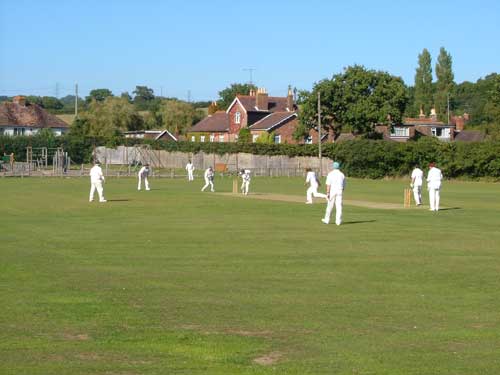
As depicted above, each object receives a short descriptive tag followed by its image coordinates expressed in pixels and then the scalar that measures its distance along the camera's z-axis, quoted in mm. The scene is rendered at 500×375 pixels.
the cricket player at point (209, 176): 51188
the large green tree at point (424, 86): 150500
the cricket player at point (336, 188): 27203
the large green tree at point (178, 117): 129625
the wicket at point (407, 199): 37856
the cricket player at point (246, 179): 47625
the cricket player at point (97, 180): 38281
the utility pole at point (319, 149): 81188
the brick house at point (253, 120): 102062
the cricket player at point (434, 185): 33812
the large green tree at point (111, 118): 110438
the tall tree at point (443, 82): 148750
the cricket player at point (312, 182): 38094
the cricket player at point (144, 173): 50938
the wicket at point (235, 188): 49281
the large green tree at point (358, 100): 91312
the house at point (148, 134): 115575
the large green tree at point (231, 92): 151625
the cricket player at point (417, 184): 37156
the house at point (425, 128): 106481
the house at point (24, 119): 115225
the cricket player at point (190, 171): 67069
